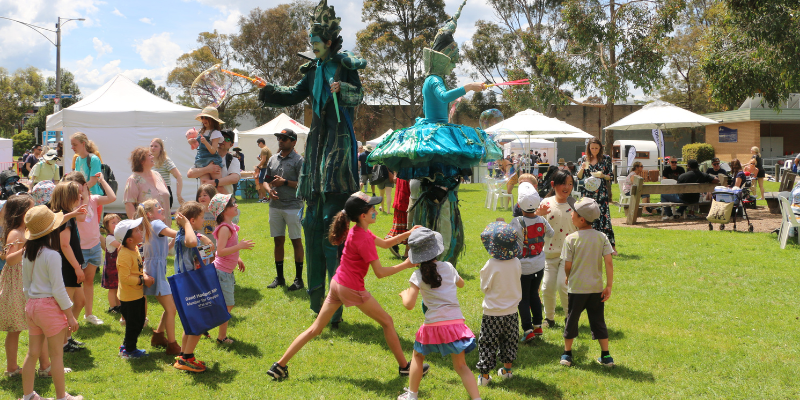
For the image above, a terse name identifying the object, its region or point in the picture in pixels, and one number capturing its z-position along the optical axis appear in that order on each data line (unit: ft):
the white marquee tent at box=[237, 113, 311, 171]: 71.51
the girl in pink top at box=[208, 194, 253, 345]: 16.15
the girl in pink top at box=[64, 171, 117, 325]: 18.48
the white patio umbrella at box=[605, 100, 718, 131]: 48.71
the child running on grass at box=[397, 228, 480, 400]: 11.89
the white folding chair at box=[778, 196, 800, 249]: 30.22
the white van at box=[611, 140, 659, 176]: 106.93
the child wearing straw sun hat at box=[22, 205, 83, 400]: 12.27
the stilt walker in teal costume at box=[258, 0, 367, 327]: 17.34
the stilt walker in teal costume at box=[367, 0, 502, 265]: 14.65
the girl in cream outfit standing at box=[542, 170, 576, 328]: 17.65
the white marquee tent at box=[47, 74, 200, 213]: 44.01
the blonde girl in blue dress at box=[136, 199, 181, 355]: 15.53
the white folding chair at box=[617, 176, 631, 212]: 46.52
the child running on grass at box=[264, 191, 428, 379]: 13.28
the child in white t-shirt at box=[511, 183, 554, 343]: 15.60
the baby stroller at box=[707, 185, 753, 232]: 36.50
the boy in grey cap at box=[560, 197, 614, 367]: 14.56
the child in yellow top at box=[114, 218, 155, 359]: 14.94
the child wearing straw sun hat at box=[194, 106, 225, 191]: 22.72
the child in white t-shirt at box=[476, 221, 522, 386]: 13.17
